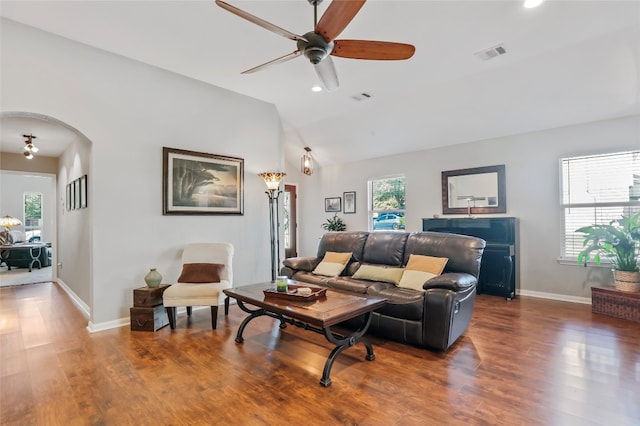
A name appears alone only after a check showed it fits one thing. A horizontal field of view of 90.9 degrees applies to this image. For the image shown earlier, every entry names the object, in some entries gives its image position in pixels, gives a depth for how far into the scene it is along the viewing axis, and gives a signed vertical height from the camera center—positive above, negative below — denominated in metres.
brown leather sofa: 2.79 -0.75
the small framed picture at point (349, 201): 7.20 +0.29
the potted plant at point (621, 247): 3.75 -0.44
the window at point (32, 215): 9.93 +0.10
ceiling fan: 1.89 +1.22
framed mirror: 5.12 +0.37
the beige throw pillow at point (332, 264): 4.06 -0.66
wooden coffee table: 2.32 -0.76
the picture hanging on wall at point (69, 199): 5.07 +0.30
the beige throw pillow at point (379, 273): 3.54 -0.70
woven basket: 3.74 -0.84
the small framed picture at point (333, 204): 7.47 +0.24
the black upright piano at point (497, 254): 4.68 -0.63
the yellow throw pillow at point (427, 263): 3.37 -0.56
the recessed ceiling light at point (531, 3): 2.66 +1.78
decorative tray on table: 2.73 -0.71
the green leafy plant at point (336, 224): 7.30 -0.23
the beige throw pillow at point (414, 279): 3.25 -0.69
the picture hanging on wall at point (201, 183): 4.07 +0.46
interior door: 8.23 -0.22
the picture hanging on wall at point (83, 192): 4.06 +0.34
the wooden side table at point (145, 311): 3.44 -1.03
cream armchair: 3.45 -0.77
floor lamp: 4.80 +0.05
